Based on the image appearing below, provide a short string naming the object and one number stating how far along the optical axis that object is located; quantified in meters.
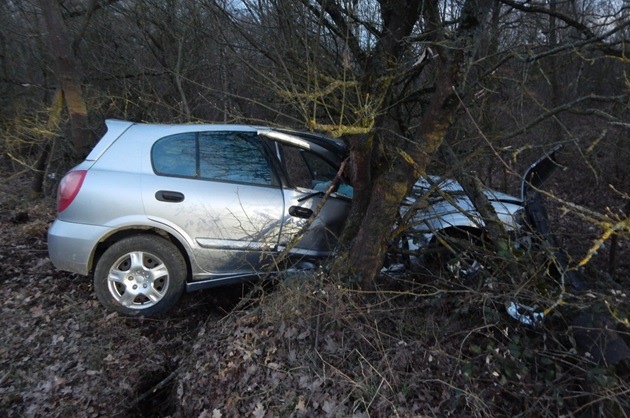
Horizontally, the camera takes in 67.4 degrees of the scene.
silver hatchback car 4.21
